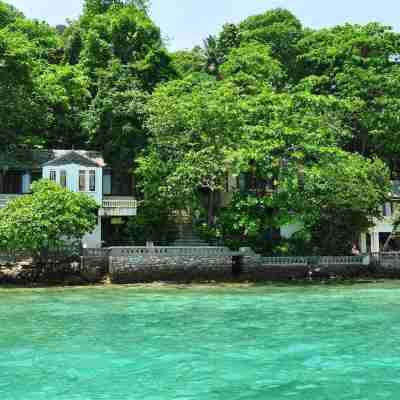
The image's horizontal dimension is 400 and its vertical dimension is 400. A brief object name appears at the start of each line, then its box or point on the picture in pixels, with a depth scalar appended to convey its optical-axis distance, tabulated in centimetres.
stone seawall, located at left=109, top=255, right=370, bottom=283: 3306
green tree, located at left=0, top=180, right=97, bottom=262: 3103
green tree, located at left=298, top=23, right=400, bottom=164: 4369
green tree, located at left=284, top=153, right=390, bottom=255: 3500
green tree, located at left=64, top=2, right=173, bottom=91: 4522
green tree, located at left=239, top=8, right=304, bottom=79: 5347
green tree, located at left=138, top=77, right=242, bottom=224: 3519
